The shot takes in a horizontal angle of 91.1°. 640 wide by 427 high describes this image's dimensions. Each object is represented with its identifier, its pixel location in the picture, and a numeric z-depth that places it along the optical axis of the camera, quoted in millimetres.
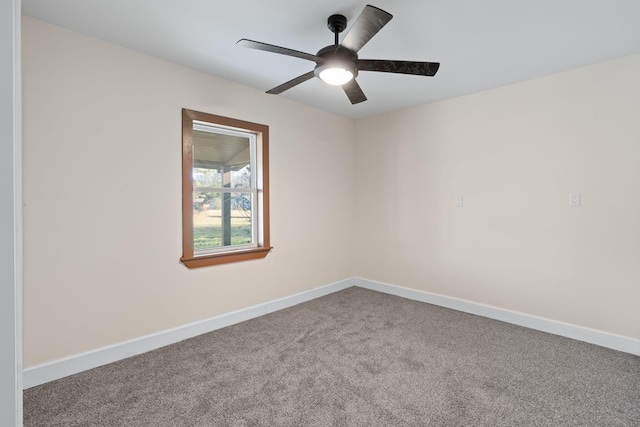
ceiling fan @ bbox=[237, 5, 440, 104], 1823
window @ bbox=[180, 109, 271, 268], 2928
